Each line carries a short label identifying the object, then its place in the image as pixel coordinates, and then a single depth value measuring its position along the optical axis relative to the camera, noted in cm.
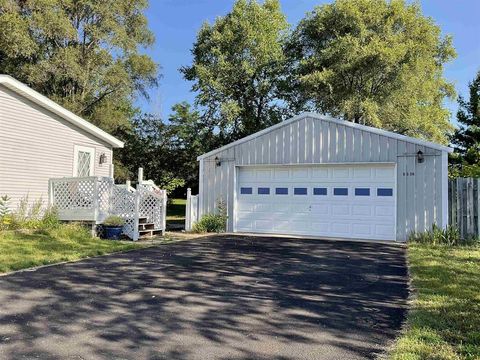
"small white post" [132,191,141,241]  1147
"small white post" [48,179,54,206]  1291
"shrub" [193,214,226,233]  1359
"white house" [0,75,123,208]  1203
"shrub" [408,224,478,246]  1080
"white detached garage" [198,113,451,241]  1138
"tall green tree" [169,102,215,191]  2275
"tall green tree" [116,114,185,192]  2472
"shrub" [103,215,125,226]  1160
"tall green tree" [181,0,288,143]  2159
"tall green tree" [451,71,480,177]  2508
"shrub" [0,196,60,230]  1138
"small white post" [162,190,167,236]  1270
